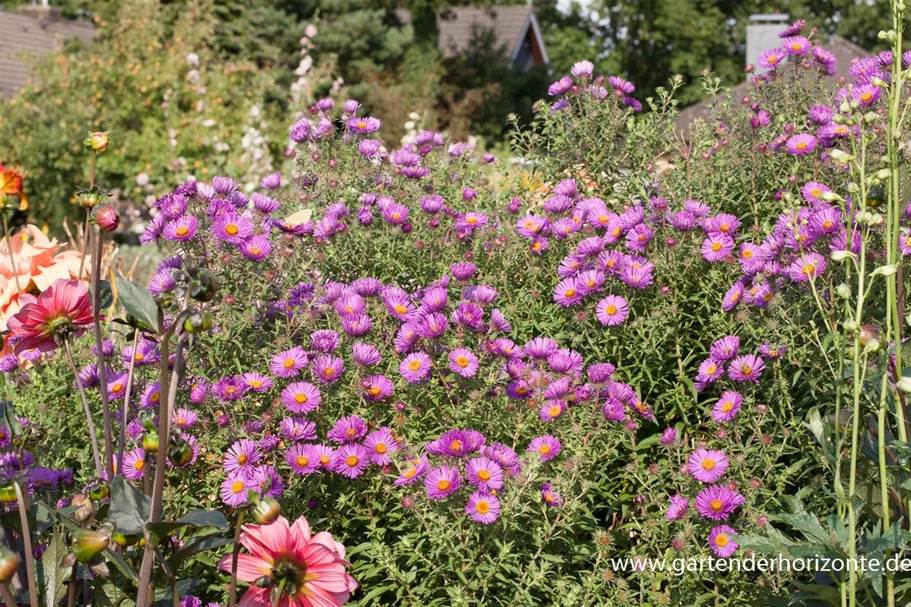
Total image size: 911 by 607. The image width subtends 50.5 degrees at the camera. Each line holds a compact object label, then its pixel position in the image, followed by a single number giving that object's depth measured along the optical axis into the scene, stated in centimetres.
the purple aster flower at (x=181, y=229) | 211
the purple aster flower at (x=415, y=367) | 198
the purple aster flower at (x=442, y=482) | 173
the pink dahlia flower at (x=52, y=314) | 150
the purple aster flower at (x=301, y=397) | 193
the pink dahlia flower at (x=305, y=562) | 128
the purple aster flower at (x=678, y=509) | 193
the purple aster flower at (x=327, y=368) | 195
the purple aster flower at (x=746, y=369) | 202
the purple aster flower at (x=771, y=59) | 277
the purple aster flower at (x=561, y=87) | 282
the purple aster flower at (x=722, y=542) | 185
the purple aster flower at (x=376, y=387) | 199
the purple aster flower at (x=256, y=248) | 214
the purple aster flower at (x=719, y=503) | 187
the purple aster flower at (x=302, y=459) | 186
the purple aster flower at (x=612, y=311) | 222
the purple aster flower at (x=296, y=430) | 190
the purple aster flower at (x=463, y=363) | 198
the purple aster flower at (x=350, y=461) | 189
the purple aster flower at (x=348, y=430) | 192
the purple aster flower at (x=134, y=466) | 184
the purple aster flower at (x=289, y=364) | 197
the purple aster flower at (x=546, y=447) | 187
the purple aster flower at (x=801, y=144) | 245
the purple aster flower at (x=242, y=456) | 185
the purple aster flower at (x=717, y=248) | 230
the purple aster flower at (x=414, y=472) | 179
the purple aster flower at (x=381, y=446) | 188
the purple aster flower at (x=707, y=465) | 190
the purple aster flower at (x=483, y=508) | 170
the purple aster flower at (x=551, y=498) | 183
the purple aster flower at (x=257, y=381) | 196
